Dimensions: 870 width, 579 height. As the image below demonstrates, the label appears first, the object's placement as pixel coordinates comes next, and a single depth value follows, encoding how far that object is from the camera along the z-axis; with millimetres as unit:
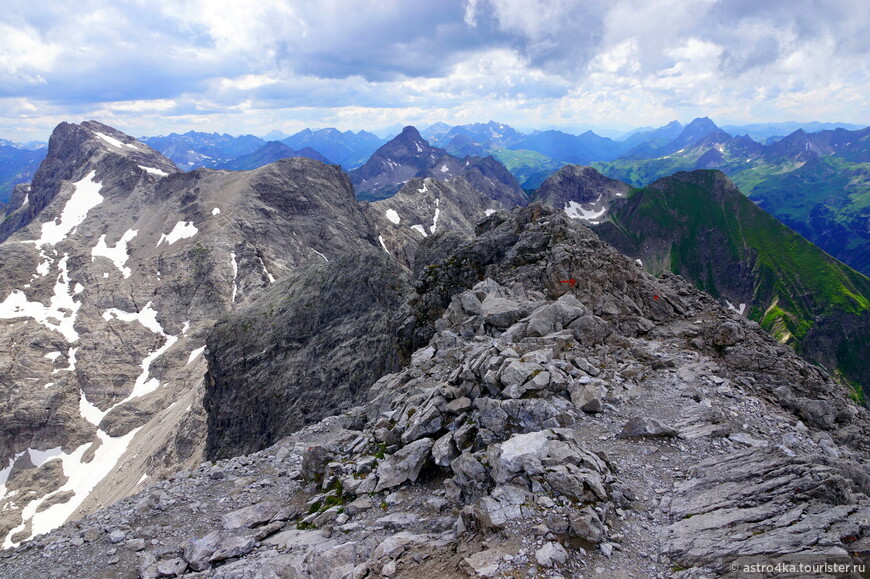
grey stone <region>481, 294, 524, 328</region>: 27719
